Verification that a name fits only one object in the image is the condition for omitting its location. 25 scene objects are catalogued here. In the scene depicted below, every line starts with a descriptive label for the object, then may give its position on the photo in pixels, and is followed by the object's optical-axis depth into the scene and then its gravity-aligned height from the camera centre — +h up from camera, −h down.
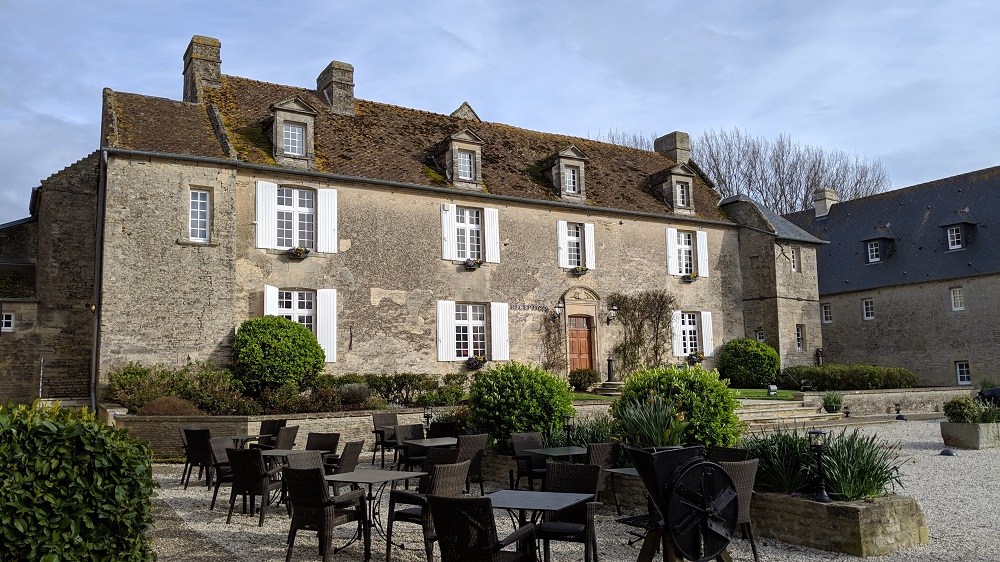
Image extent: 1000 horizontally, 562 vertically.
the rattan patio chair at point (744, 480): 6.00 -0.95
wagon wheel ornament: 4.59 -0.91
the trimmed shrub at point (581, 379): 20.22 -0.36
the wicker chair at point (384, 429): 11.70 -0.96
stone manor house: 15.59 +3.18
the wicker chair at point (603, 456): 8.17 -0.99
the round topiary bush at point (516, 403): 10.83 -0.52
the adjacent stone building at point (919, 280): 25.84 +2.86
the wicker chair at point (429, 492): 6.26 -1.08
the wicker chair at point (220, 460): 8.65 -1.06
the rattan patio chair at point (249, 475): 7.77 -1.07
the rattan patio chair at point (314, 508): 6.18 -1.13
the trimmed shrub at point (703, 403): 8.95 -0.49
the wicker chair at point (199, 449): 9.89 -1.00
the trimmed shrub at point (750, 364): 22.59 -0.07
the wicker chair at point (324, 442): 9.60 -0.91
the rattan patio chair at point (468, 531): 4.80 -1.05
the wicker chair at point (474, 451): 8.49 -0.97
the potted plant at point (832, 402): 19.08 -1.06
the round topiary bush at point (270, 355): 15.35 +0.34
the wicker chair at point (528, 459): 8.53 -1.08
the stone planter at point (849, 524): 6.31 -1.42
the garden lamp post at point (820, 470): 6.64 -0.97
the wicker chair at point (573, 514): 5.69 -1.17
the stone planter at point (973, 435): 13.41 -1.40
